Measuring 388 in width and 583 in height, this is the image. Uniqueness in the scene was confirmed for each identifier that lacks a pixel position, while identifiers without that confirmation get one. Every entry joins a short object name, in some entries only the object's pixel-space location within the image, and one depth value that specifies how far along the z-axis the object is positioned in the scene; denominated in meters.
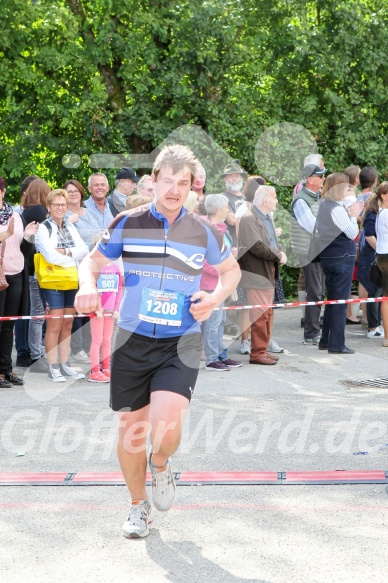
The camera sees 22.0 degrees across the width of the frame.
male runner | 5.07
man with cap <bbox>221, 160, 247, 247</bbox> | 11.79
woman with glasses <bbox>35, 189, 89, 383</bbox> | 9.35
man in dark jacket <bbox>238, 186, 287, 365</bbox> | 10.17
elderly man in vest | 11.54
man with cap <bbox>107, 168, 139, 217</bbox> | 11.57
